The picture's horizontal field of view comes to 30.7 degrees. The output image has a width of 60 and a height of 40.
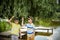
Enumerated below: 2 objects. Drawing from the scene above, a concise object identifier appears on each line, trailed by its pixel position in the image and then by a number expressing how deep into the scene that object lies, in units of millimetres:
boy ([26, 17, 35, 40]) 5027
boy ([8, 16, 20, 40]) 5071
